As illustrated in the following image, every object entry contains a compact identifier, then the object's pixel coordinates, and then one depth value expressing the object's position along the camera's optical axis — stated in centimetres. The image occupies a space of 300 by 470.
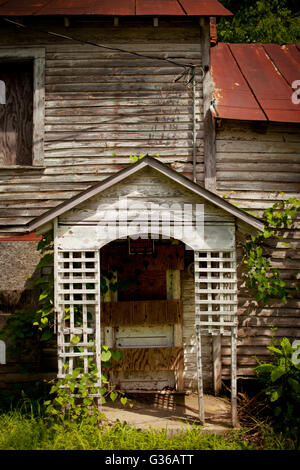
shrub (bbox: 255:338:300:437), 432
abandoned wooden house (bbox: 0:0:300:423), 585
